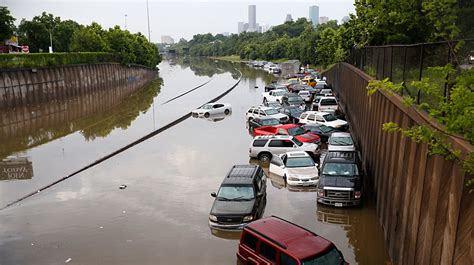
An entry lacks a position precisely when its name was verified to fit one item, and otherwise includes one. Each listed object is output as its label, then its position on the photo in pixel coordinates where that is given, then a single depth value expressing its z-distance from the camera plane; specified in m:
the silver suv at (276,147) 23.50
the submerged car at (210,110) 40.47
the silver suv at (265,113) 34.47
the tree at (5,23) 63.21
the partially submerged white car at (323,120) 29.55
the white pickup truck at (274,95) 46.65
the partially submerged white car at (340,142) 22.77
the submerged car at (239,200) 14.57
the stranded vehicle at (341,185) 16.12
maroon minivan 10.16
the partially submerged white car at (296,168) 19.08
